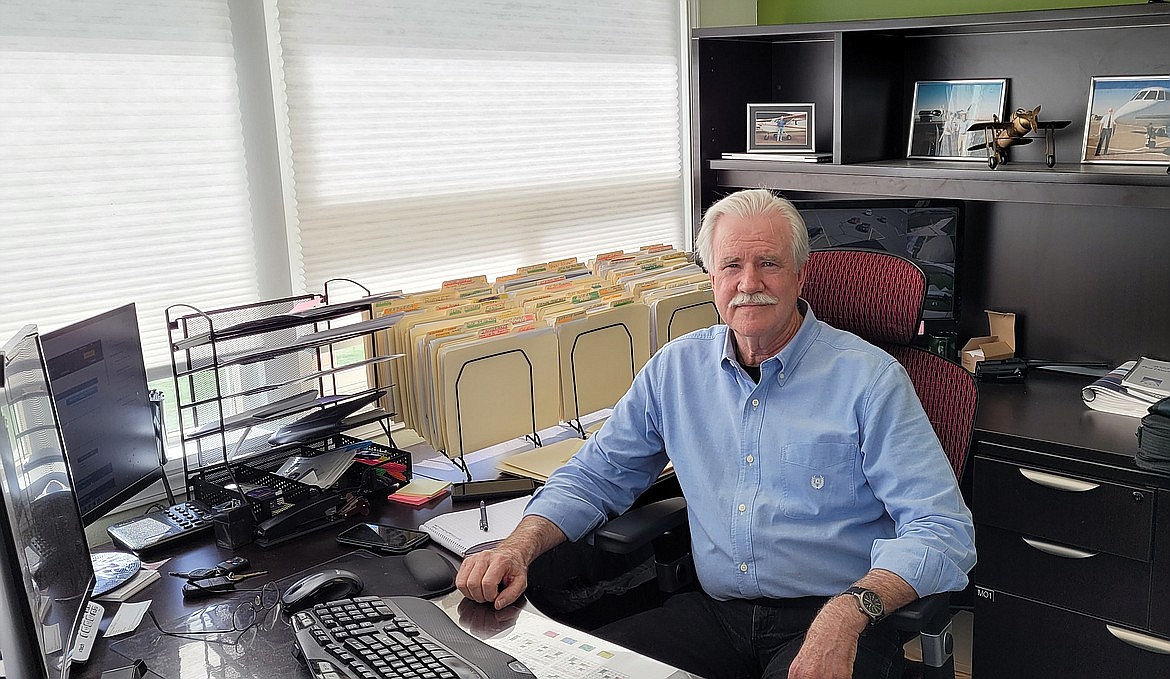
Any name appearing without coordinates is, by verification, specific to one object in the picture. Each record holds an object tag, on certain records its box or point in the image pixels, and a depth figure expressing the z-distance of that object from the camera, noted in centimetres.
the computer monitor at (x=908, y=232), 292
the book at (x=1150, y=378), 241
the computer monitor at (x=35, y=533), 111
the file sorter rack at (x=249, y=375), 198
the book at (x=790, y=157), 303
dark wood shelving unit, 261
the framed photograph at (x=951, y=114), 291
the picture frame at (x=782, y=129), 313
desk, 154
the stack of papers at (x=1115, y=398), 239
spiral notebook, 181
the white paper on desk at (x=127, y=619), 156
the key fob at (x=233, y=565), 174
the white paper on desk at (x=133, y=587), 167
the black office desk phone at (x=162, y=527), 185
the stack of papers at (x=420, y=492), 204
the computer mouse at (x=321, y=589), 159
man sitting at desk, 174
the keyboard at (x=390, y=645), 135
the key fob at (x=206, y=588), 166
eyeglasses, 154
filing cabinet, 214
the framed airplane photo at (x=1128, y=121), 256
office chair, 196
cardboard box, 281
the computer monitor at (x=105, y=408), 166
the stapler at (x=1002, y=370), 273
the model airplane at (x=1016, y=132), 266
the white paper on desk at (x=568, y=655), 139
